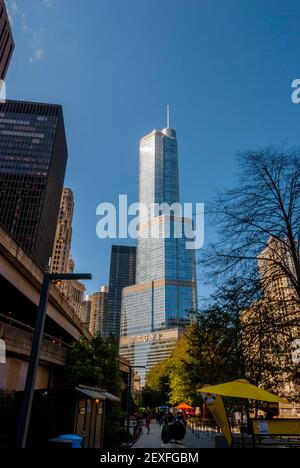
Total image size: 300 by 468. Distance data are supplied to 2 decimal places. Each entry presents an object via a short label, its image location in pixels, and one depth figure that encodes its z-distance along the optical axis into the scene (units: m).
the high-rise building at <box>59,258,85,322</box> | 181.52
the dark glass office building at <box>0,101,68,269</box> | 114.12
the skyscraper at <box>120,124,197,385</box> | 192.50
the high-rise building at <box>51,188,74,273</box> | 163.38
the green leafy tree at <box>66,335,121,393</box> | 25.16
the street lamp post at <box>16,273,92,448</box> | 7.48
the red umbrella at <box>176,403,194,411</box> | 40.43
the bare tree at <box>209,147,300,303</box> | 11.75
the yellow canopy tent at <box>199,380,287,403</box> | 10.46
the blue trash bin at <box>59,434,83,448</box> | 10.46
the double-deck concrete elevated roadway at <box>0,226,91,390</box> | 17.50
